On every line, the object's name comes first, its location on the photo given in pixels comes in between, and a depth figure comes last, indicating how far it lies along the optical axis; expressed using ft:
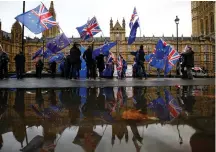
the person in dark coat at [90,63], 33.12
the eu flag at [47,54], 58.87
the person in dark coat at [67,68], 40.55
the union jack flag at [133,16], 38.75
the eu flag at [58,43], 42.83
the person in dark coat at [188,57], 34.19
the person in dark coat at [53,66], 52.85
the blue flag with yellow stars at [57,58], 55.21
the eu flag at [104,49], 40.11
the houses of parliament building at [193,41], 251.60
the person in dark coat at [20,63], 39.47
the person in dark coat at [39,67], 49.90
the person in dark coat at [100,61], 37.52
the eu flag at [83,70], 46.84
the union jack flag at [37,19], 34.88
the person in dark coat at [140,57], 35.02
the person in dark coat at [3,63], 38.19
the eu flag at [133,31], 37.50
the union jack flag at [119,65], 44.39
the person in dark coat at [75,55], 31.55
